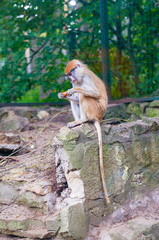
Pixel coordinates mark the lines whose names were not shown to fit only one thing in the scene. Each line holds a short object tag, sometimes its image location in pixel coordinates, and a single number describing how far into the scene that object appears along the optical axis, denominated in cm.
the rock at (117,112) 1330
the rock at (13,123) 1262
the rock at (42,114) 1418
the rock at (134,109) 1303
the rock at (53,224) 722
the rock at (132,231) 711
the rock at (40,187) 792
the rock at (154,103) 1216
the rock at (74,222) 709
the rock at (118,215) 768
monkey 854
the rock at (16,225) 755
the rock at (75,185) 742
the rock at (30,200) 783
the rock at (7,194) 820
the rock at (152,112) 1211
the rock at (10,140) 1042
